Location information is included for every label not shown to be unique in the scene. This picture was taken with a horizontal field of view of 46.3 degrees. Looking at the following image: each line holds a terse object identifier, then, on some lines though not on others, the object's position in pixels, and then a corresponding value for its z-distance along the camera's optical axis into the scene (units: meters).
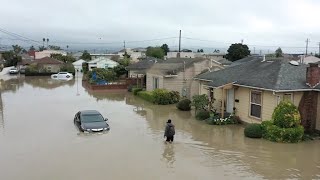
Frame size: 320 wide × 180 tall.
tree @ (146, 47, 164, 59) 92.90
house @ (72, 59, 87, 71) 90.81
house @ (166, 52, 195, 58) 96.80
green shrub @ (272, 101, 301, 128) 19.80
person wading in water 19.67
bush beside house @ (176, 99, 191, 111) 31.05
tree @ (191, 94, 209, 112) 27.48
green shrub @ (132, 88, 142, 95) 43.12
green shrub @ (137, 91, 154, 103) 36.38
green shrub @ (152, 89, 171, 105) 34.84
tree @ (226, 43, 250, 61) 79.50
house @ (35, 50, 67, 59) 127.90
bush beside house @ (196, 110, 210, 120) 26.47
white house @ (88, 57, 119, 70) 78.50
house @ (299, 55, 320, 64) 59.03
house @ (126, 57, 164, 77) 53.19
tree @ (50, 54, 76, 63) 97.00
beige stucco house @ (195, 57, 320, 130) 21.70
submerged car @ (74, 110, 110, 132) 21.78
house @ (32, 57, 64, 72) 79.81
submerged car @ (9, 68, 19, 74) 78.69
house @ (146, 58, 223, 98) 36.41
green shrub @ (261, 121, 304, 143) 19.75
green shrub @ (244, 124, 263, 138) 20.88
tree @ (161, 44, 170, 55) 119.10
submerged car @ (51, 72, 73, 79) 68.31
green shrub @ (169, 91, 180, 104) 35.12
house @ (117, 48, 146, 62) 109.06
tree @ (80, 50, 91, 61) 105.88
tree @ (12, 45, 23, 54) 139.55
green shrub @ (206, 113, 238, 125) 24.92
